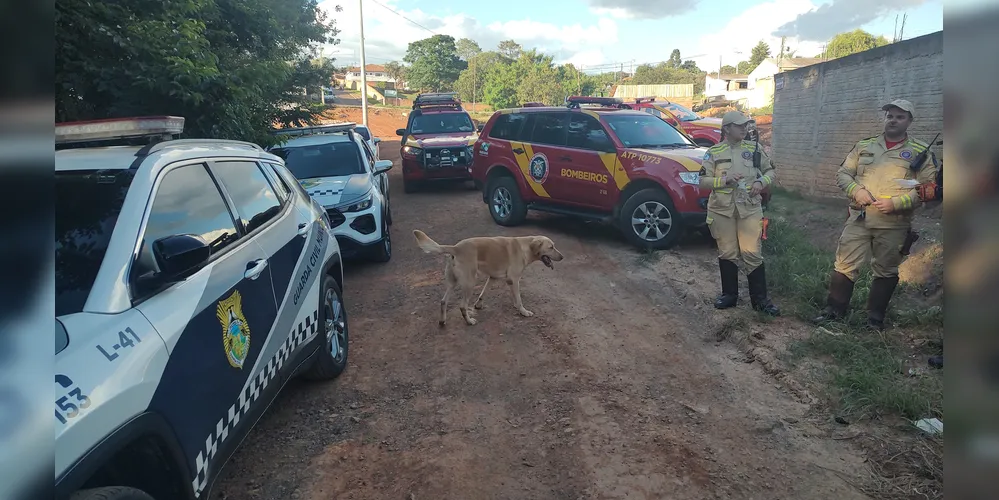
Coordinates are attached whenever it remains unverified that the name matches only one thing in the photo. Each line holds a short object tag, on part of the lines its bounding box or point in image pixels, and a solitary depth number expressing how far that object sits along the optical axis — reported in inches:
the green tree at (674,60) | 3597.4
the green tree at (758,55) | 2999.5
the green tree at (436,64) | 2694.4
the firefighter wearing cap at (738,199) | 215.8
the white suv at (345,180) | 280.2
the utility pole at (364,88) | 1052.1
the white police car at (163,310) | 73.2
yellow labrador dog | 215.8
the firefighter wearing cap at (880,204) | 180.1
